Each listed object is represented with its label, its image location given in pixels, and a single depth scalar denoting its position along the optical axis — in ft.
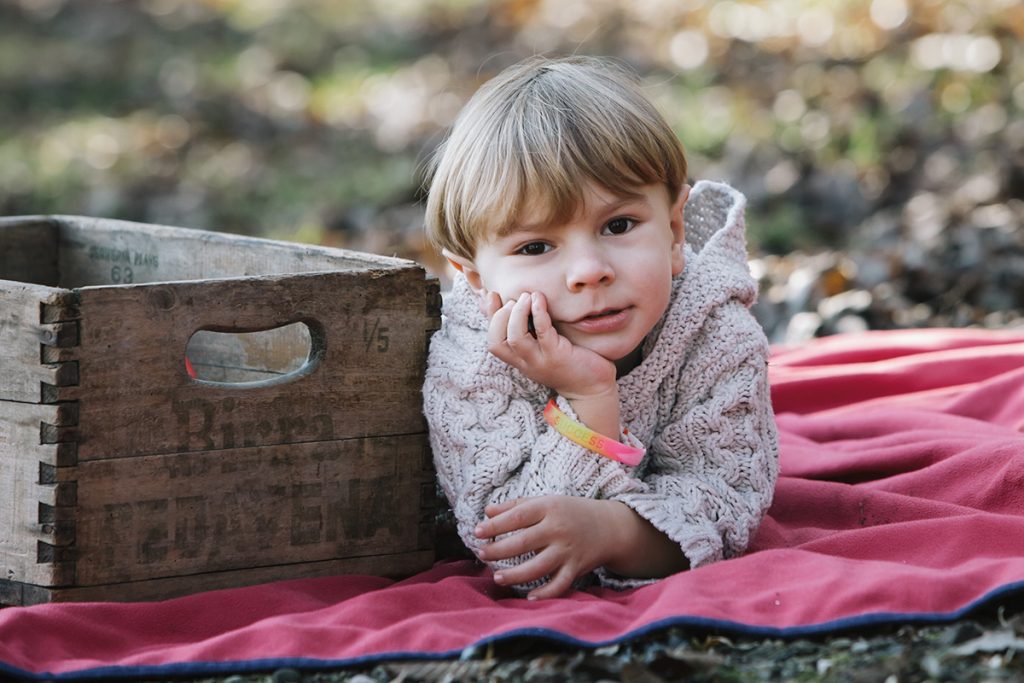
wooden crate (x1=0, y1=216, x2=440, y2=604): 14.57
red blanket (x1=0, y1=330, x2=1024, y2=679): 13.04
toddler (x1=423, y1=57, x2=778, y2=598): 14.73
